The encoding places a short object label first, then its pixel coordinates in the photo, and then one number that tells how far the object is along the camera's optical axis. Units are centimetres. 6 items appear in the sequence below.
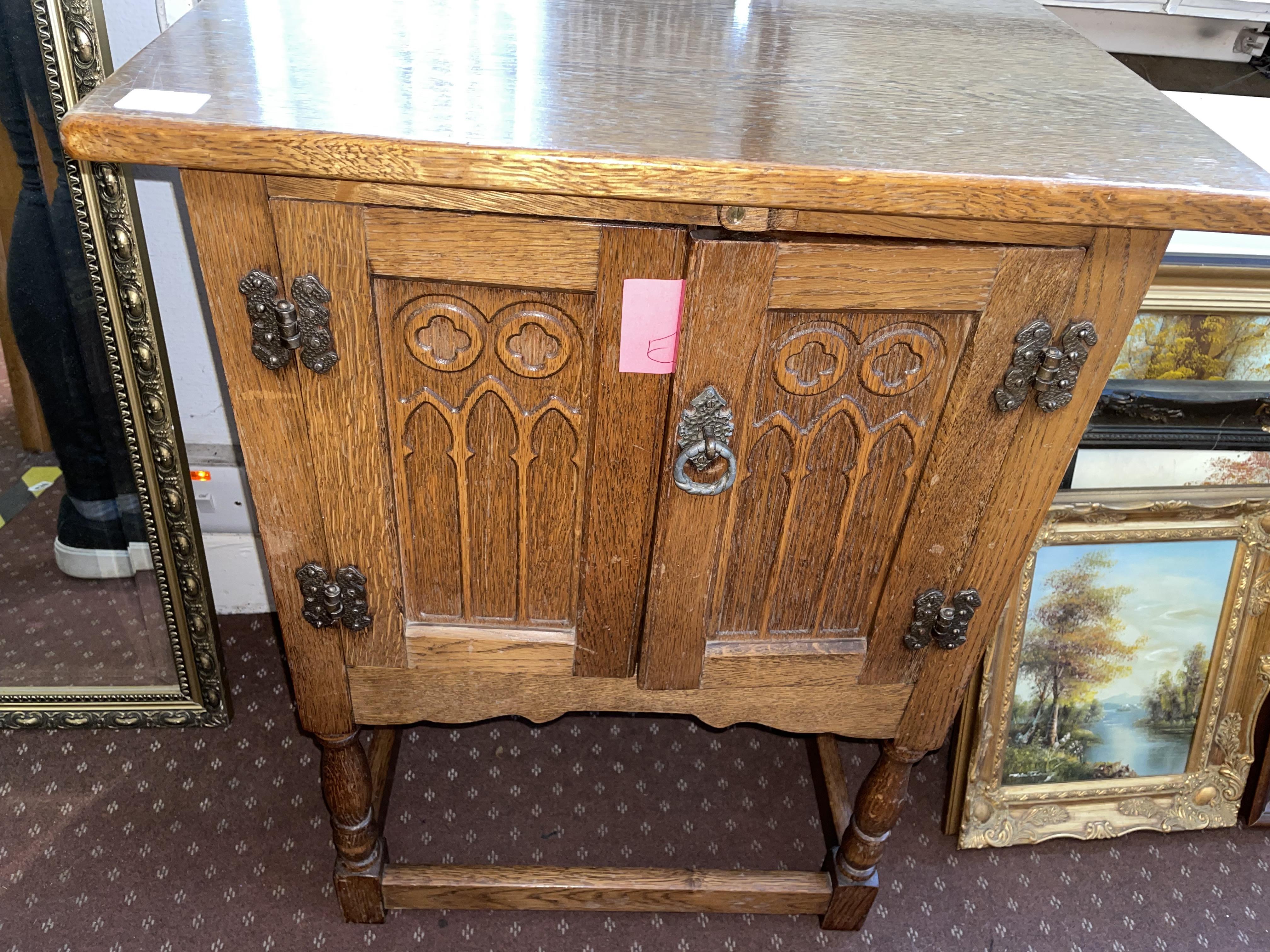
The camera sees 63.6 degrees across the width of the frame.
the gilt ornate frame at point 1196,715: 167
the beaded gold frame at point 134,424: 133
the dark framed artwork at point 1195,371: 158
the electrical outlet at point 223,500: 188
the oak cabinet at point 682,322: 86
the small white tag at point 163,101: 84
